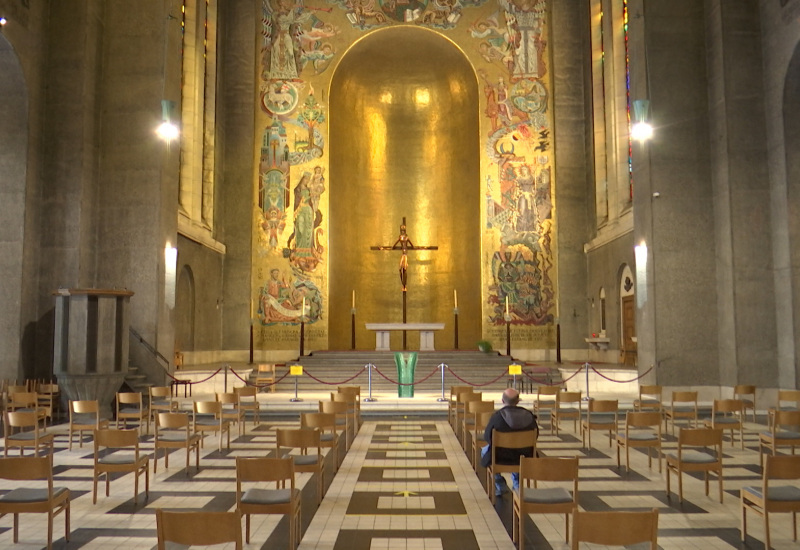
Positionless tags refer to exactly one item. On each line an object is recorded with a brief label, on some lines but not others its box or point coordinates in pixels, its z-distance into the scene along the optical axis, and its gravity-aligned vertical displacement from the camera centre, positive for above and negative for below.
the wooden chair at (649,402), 11.57 -1.40
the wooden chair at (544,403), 11.97 -1.56
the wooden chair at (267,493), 5.32 -1.33
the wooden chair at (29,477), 5.33 -1.15
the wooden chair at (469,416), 9.35 -1.44
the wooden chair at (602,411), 9.48 -1.26
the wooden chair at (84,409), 9.79 -1.20
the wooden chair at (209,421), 9.55 -1.38
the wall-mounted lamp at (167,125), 14.23 +3.98
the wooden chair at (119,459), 6.82 -1.34
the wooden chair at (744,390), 11.95 -1.21
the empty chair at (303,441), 6.82 -1.15
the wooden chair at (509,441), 6.82 -1.17
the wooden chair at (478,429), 8.44 -1.35
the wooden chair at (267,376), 17.50 -1.39
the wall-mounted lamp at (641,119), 14.85 +4.27
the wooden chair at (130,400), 10.62 -1.18
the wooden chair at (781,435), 8.23 -1.38
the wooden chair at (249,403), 11.50 -1.42
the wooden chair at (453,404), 12.37 -1.52
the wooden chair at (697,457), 6.76 -1.34
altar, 20.88 -0.36
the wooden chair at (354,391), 11.65 -1.18
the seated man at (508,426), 6.98 -1.05
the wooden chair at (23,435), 8.25 -1.32
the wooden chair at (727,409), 9.57 -1.24
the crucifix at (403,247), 24.16 +2.40
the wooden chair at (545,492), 5.32 -1.34
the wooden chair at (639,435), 8.05 -1.37
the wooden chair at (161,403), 11.01 -1.26
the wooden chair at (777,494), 5.31 -1.34
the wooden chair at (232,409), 10.84 -1.38
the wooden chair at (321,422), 8.07 -1.15
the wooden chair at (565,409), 10.79 -1.38
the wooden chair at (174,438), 8.08 -1.29
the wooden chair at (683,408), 10.65 -1.36
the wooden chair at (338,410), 9.29 -1.19
